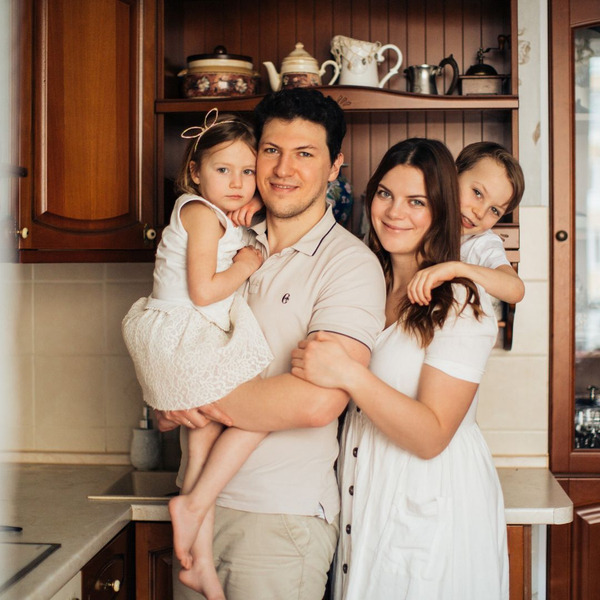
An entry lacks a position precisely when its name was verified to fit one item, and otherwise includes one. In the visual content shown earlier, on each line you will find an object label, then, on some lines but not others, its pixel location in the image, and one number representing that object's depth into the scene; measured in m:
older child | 1.72
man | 1.38
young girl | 1.41
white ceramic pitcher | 1.91
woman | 1.36
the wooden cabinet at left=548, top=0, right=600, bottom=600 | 2.04
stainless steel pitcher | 1.93
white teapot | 1.88
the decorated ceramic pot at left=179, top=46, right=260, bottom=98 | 1.91
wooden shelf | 1.85
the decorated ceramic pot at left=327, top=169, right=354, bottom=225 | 1.94
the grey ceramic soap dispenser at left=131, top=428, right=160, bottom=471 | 2.18
